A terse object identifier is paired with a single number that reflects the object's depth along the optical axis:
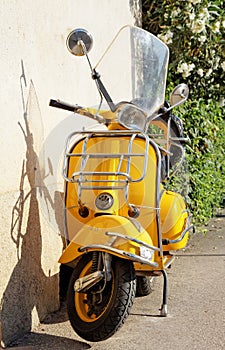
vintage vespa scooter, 3.93
